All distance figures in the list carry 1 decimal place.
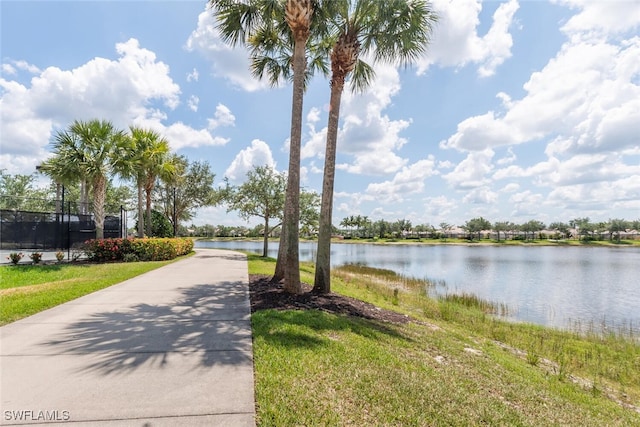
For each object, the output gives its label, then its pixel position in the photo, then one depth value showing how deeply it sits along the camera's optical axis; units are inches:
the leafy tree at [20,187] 1486.2
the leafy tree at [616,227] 3788.6
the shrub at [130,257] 605.0
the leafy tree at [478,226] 4367.6
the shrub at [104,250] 586.2
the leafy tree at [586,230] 3747.0
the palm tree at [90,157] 572.7
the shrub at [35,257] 517.3
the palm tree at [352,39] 365.1
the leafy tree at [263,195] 923.4
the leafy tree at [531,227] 4333.2
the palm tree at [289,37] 350.0
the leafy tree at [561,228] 4060.8
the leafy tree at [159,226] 1006.4
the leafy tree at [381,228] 4570.9
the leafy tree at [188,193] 1154.8
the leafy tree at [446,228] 4549.0
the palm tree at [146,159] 692.7
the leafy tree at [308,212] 945.5
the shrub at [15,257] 495.0
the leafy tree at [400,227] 4536.2
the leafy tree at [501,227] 4477.1
